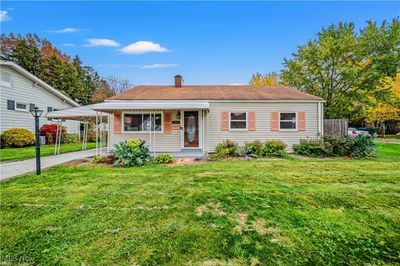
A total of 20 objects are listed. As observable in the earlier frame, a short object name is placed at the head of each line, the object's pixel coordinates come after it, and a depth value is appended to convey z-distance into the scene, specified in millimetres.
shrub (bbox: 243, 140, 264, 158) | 10070
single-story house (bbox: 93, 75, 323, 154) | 11070
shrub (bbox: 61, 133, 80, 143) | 17281
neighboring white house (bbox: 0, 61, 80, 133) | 13633
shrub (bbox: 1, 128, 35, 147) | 13072
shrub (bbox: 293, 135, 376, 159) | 9586
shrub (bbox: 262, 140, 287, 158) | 10047
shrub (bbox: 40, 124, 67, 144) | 15859
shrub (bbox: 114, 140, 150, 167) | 8055
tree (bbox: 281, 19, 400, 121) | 14953
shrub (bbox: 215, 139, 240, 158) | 9848
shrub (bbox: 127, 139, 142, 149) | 8353
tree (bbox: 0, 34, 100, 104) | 25688
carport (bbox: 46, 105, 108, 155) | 10448
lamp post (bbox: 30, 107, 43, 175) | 6465
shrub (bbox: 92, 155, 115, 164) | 8802
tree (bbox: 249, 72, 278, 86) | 25548
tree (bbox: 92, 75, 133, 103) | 32062
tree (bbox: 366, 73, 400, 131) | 16250
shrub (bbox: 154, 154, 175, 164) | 8750
